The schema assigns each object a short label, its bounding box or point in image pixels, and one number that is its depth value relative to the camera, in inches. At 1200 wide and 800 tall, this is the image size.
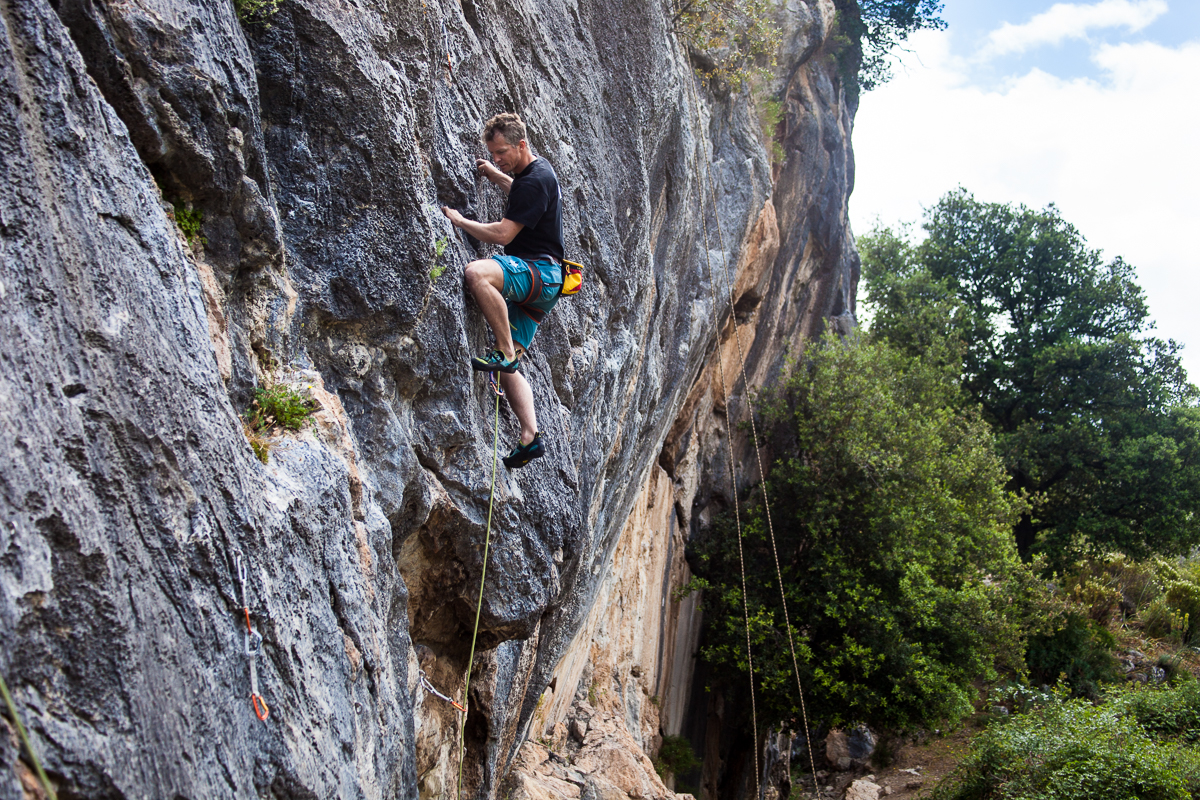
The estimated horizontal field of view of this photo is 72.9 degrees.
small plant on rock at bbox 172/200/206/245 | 145.6
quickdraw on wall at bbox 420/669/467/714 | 219.0
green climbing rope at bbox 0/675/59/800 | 85.0
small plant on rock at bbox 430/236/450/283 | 187.7
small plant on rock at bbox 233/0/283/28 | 162.7
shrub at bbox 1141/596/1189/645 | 864.3
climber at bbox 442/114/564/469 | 205.6
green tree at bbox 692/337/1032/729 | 563.5
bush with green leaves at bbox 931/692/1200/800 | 425.7
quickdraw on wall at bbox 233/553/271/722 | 123.1
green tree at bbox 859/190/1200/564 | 859.4
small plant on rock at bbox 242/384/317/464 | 149.2
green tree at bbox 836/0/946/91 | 796.6
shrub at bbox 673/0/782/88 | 399.5
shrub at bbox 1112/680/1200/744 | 577.9
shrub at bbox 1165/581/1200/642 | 875.4
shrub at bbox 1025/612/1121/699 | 769.6
